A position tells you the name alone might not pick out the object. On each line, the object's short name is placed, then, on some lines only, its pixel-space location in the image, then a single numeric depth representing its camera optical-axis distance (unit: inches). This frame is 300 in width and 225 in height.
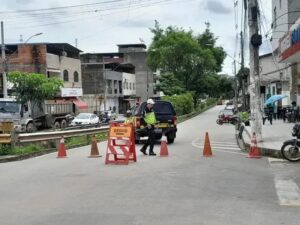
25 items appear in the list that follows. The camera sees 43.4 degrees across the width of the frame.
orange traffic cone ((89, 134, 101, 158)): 493.8
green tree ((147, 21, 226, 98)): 2331.9
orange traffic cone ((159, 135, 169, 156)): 477.2
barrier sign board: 429.6
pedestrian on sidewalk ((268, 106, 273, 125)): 953.5
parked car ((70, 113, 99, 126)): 1297.0
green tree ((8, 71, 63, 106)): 1247.6
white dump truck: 1062.9
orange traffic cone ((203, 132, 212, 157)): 477.4
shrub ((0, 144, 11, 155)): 527.7
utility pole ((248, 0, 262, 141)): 574.7
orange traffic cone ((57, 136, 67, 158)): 504.2
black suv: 636.1
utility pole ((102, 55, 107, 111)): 2300.7
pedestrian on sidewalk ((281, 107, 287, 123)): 1008.4
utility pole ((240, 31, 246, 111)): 1645.3
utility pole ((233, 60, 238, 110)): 1891.5
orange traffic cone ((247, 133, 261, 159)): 464.2
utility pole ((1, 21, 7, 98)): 1191.2
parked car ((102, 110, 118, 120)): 1656.9
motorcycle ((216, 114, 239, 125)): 1320.8
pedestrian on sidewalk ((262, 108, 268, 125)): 1009.5
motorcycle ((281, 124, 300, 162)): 427.9
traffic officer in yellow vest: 482.8
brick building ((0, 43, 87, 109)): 1670.6
